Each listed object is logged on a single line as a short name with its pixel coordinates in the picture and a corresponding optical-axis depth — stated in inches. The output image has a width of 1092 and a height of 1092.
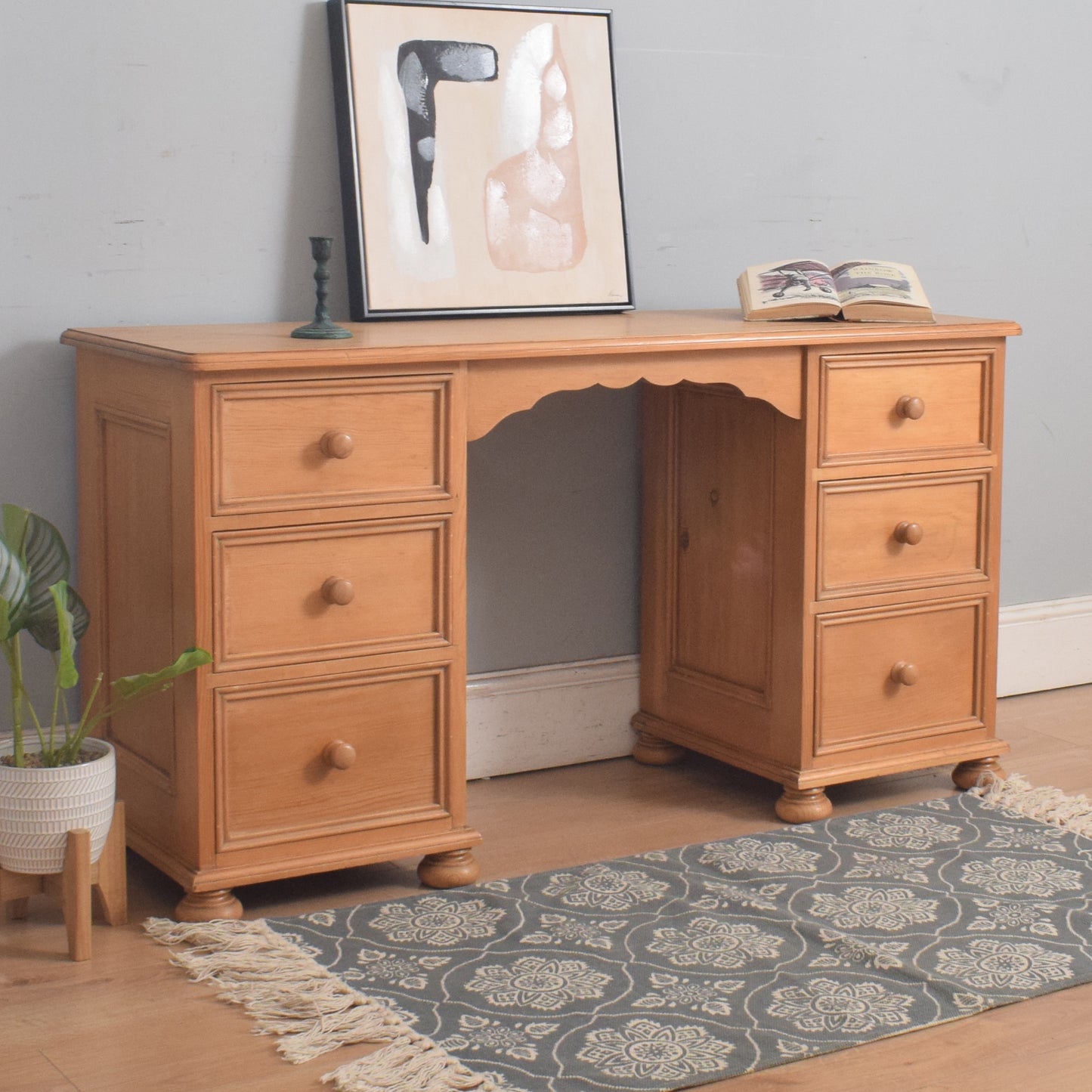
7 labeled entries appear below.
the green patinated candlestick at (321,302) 85.4
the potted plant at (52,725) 78.4
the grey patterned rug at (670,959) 69.9
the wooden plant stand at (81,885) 79.1
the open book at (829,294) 100.0
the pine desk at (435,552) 81.7
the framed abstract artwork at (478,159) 98.7
